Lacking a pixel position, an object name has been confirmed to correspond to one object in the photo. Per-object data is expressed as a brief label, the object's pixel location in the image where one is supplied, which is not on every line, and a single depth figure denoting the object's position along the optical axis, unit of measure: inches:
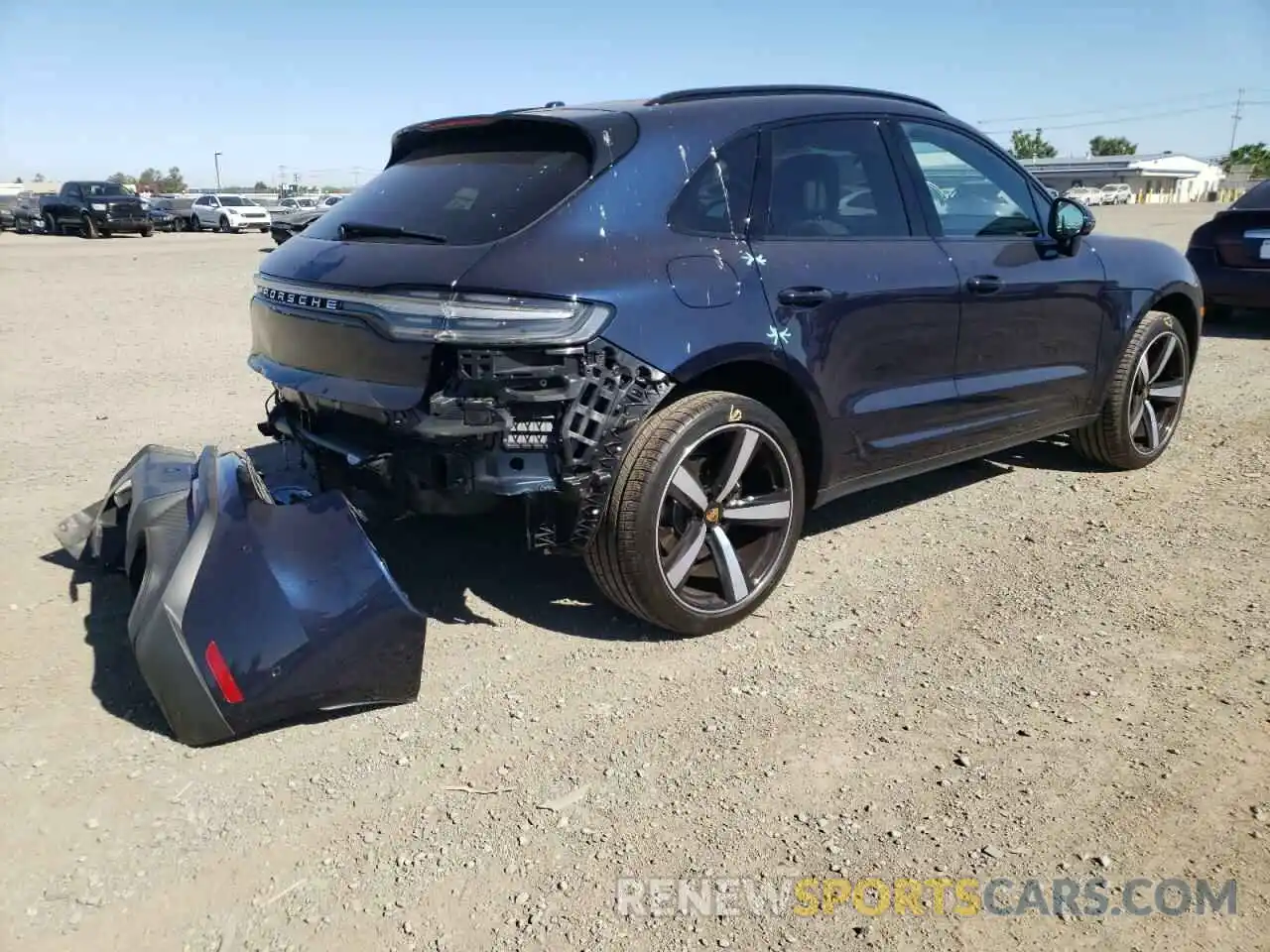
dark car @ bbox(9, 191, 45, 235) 1323.8
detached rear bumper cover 107.5
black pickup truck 1181.1
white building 3339.1
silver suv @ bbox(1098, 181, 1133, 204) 2398.1
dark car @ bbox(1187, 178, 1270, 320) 354.9
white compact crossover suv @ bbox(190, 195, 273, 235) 1462.8
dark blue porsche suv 117.2
